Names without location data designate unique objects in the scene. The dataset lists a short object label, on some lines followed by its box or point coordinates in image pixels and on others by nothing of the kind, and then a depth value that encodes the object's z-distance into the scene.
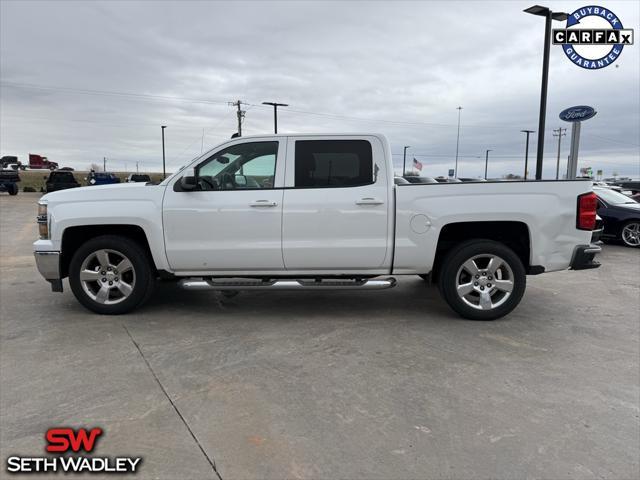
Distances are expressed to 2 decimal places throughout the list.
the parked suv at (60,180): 29.30
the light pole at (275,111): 32.16
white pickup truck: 4.88
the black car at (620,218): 11.11
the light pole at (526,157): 46.47
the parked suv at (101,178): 30.30
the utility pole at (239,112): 47.47
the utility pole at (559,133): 62.92
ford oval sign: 14.50
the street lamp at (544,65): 12.22
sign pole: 13.32
